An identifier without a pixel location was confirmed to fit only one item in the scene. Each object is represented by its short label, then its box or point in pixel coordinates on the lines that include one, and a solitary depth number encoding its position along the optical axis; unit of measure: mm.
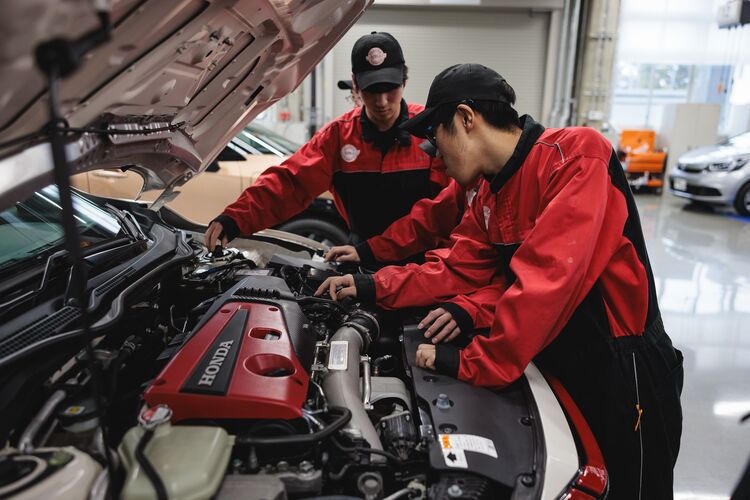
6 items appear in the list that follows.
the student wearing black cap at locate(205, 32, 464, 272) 2057
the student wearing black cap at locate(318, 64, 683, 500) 1216
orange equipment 8461
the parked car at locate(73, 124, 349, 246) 3789
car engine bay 886
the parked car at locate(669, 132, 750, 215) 6539
